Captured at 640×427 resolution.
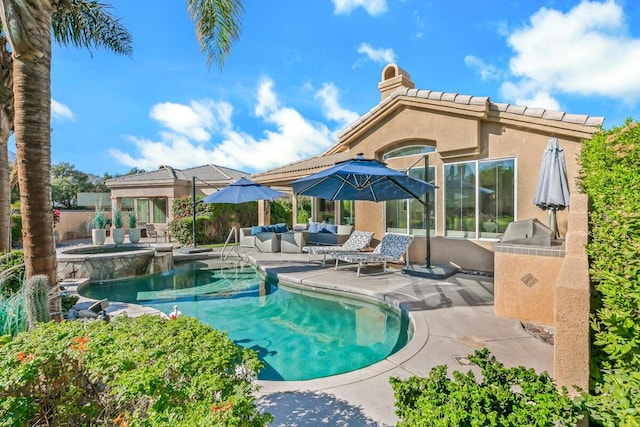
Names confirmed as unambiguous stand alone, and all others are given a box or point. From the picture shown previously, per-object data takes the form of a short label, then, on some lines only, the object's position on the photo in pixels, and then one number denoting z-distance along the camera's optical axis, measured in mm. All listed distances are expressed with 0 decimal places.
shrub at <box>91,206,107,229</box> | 15006
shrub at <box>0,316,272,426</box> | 2010
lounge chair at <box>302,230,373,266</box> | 11844
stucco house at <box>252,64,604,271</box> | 9203
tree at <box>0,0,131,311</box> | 4961
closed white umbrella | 7121
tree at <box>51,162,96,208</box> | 44562
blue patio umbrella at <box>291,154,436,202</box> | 8918
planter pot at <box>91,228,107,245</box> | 14695
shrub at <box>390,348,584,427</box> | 1775
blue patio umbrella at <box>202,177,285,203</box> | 14383
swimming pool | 5629
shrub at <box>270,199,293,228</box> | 24609
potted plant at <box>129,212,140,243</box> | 16578
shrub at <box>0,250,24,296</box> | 6528
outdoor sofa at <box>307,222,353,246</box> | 15812
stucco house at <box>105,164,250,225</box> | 24844
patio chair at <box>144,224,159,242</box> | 21297
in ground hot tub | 10734
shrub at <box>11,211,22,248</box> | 18281
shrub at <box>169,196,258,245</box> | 18828
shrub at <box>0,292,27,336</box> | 4434
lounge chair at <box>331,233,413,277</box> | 10070
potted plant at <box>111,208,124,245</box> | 15703
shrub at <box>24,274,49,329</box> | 4469
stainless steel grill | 6102
